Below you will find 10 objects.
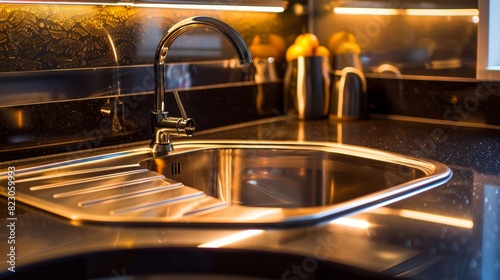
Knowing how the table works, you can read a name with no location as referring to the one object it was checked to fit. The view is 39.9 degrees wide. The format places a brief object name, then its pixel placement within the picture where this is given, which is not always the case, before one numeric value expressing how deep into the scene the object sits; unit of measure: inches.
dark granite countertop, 33.4
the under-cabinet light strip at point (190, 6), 56.7
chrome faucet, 54.4
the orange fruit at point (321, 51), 78.0
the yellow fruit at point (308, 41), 78.0
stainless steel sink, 41.1
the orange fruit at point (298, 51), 77.2
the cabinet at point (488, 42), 69.2
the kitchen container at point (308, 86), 76.9
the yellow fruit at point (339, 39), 80.6
